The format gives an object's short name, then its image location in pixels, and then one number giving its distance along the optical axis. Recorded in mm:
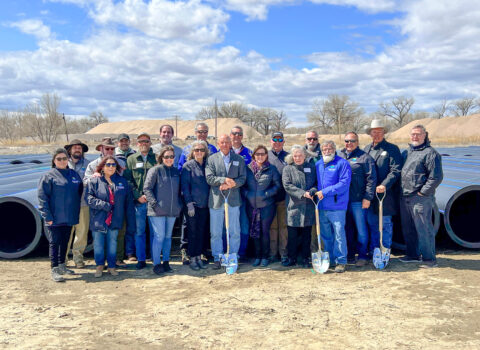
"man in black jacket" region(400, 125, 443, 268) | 5422
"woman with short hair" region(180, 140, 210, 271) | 5652
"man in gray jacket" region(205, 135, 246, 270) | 5625
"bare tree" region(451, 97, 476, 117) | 77938
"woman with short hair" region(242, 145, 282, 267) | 5773
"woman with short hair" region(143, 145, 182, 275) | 5465
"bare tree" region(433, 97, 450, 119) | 79188
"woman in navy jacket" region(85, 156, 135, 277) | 5379
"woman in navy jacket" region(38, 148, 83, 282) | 5223
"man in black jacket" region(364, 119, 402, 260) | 5770
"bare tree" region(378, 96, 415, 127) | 78562
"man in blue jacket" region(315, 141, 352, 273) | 5445
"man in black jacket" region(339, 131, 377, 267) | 5664
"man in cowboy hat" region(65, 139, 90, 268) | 5891
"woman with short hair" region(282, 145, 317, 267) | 5570
